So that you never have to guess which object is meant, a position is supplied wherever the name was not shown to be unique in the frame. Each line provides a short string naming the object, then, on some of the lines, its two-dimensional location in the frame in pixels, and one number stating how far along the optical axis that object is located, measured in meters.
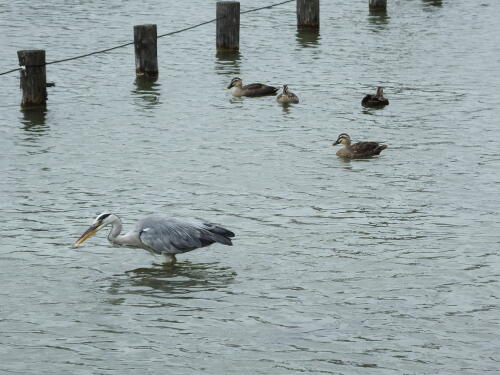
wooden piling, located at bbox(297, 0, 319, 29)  28.81
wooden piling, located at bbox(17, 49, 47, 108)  19.64
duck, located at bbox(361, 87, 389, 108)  19.69
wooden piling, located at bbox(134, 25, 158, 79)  22.27
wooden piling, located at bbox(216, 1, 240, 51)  25.31
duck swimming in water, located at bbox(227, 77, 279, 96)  21.02
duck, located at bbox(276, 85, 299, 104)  20.28
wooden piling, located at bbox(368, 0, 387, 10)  32.31
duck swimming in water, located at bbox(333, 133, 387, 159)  16.66
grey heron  11.90
